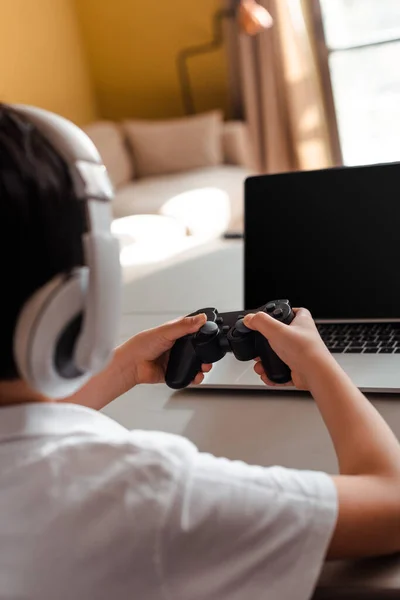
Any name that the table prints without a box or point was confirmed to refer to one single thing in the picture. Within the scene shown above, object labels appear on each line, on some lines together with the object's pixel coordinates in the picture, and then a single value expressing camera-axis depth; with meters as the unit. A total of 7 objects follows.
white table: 0.54
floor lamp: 3.62
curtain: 4.05
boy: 0.48
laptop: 1.08
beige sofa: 3.53
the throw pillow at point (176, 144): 4.21
